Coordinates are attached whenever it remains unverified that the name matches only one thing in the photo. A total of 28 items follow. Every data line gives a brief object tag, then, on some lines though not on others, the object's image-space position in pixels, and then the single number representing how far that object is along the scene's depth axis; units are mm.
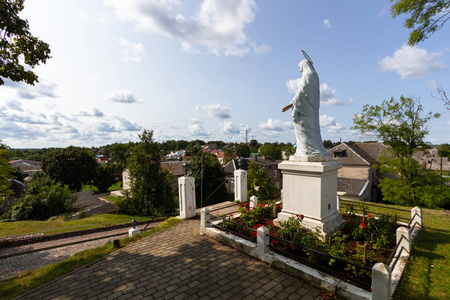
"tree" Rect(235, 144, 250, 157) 84625
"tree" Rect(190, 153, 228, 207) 26812
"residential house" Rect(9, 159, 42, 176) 60203
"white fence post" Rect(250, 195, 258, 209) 9478
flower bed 4684
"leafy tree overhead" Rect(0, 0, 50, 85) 5594
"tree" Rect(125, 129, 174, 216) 16688
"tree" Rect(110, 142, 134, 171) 53838
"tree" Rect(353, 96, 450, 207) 15492
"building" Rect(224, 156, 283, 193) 37219
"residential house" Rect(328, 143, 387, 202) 22159
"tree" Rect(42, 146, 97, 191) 37875
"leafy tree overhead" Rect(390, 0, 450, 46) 4969
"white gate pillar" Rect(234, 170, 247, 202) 11562
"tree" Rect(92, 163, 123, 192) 43047
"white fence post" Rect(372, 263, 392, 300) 3383
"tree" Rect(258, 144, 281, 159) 87319
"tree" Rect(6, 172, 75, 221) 18094
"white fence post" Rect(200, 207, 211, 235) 7305
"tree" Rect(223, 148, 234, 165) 74781
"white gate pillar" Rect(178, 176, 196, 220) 9148
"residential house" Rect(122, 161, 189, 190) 38062
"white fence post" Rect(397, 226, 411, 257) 5320
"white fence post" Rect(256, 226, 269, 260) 5371
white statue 7055
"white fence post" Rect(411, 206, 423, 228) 7574
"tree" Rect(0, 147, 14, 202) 13133
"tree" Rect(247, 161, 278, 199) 21203
